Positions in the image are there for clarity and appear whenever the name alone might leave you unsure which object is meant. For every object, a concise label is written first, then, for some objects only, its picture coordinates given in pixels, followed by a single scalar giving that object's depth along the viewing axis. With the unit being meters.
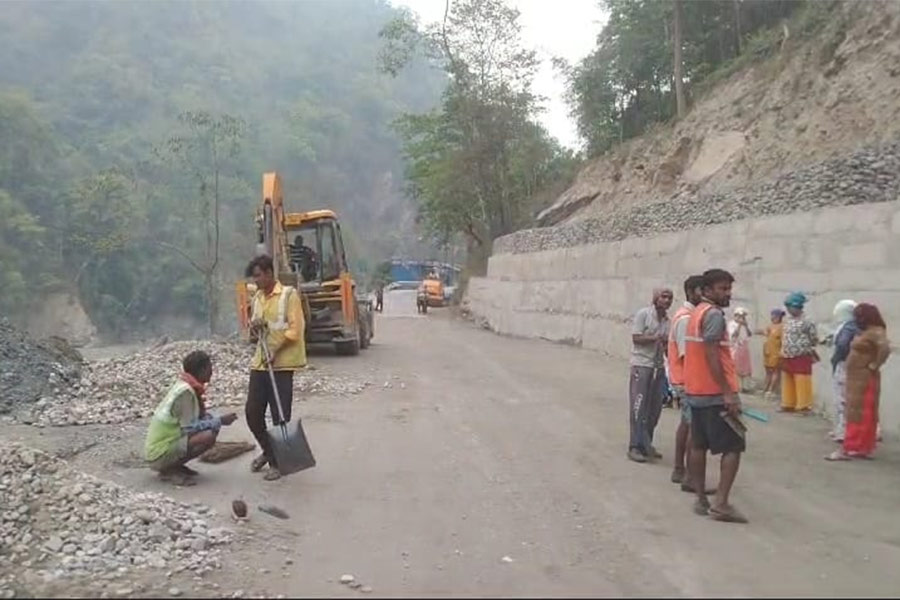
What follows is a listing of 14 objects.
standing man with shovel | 7.09
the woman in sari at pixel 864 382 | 8.02
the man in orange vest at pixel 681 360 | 6.63
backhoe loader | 16.67
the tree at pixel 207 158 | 33.38
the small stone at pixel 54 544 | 5.43
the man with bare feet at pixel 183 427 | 6.85
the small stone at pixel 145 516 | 5.65
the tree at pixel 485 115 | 35.69
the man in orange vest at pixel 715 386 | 6.02
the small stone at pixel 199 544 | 5.37
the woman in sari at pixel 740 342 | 12.09
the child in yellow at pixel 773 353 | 11.55
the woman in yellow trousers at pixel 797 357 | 10.45
